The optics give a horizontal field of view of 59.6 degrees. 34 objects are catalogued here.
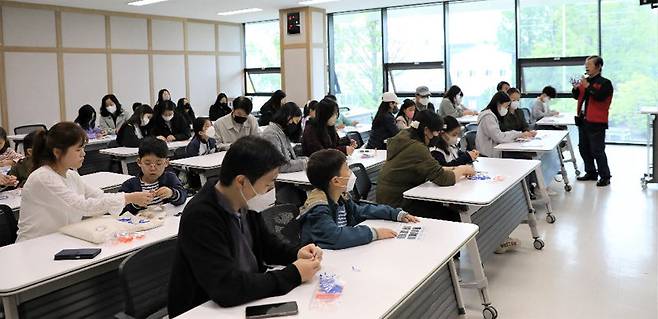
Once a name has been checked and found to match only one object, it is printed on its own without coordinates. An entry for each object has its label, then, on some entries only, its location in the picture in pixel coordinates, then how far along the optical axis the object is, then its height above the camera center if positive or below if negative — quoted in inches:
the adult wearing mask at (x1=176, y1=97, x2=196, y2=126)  371.4 +0.5
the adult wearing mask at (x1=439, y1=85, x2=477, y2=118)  354.6 -1.3
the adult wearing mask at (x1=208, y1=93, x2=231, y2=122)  414.3 -0.1
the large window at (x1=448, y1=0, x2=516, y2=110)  429.7 +41.9
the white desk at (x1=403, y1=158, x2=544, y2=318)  140.0 -28.7
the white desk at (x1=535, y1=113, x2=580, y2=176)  302.0 -12.6
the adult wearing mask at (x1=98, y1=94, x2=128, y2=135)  365.4 -1.5
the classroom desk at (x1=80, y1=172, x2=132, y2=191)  170.9 -21.3
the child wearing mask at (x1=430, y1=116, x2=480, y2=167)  169.2 -14.4
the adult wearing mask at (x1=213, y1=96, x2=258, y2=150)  255.3 -6.8
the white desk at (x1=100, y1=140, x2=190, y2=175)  252.5 -18.6
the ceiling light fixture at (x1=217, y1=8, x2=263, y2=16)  458.9 +78.6
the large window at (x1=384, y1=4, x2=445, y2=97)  453.7 +43.8
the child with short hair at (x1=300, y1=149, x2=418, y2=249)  102.3 -19.3
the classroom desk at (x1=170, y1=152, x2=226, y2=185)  207.3 -20.1
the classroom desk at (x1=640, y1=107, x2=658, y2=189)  264.7 -18.3
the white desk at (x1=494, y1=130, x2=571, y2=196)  223.5 -18.0
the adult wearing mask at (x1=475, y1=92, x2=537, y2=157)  240.1 -12.2
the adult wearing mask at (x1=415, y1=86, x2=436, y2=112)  325.7 +3.7
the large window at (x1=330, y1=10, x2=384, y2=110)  482.6 +39.6
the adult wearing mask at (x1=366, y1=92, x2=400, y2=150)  266.1 -9.4
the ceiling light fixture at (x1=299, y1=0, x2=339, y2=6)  415.9 +77.1
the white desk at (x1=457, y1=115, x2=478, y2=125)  346.3 -10.3
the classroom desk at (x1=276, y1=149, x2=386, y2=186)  181.6 -21.5
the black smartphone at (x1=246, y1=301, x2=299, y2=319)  74.4 -26.5
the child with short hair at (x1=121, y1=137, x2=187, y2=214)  136.6 -16.8
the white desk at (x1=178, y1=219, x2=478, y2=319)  76.7 -26.4
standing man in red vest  279.7 -6.4
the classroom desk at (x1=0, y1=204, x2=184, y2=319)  93.4 -27.9
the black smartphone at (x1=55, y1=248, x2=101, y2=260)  102.8 -25.4
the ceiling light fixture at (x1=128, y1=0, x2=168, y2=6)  382.9 +73.3
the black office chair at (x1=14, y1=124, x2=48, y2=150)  336.2 -8.9
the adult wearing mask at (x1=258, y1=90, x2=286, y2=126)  316.2 +0.4
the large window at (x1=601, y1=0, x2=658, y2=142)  385.4 +26.1
